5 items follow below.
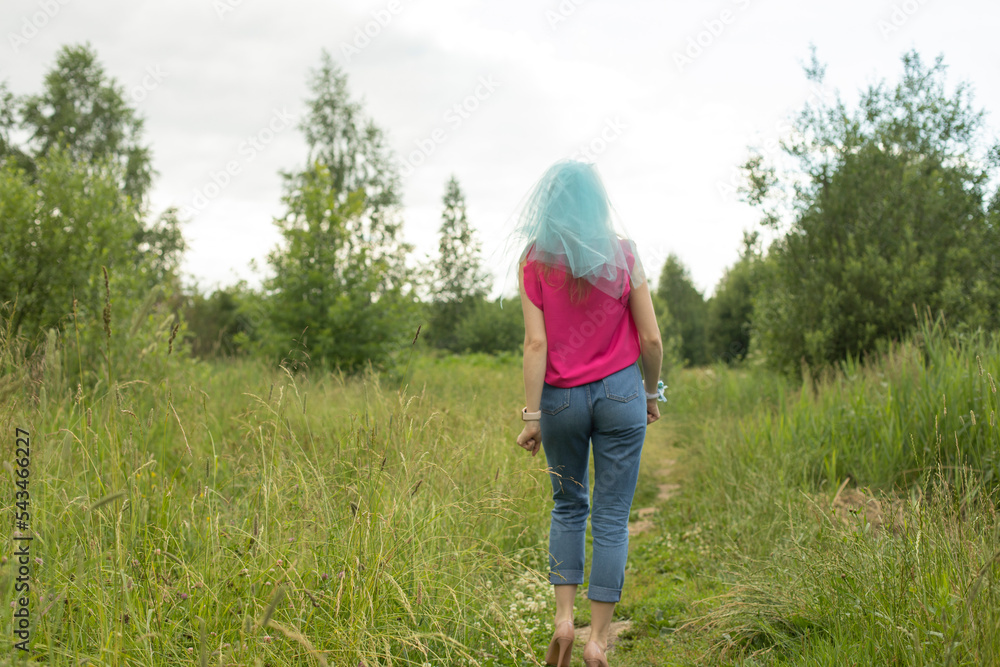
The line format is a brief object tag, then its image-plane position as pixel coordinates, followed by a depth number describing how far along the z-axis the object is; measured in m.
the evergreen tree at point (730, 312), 25.67
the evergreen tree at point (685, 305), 32.44
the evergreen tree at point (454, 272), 34.72
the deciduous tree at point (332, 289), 9.45
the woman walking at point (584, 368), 2.58
